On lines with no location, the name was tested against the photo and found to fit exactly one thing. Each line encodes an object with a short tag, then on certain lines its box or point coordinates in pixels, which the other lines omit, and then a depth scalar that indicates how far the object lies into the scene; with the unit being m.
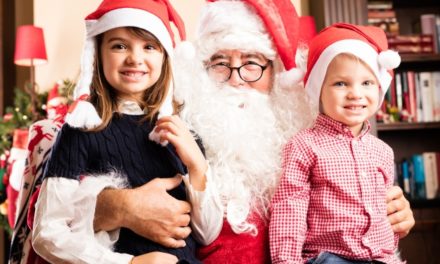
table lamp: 3.58
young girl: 1.29
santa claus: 1.46
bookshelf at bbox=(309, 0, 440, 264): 3.41
